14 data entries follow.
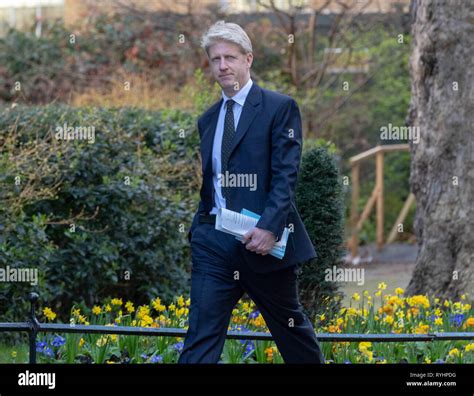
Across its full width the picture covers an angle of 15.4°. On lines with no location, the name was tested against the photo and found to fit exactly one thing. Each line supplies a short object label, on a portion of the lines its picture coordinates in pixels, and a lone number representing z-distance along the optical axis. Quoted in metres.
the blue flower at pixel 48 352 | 11.15
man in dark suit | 8.63
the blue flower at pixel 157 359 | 10.79
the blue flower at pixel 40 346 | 11.26
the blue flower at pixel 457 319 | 12.28
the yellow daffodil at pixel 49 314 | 11.83
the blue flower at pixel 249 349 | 11.05
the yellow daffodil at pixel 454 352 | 10.80
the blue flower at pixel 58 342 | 11.31
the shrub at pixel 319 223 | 12.19
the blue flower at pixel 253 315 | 12.30
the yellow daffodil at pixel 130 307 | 12.17
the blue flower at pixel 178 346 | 11.08
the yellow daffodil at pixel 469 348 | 10.98
